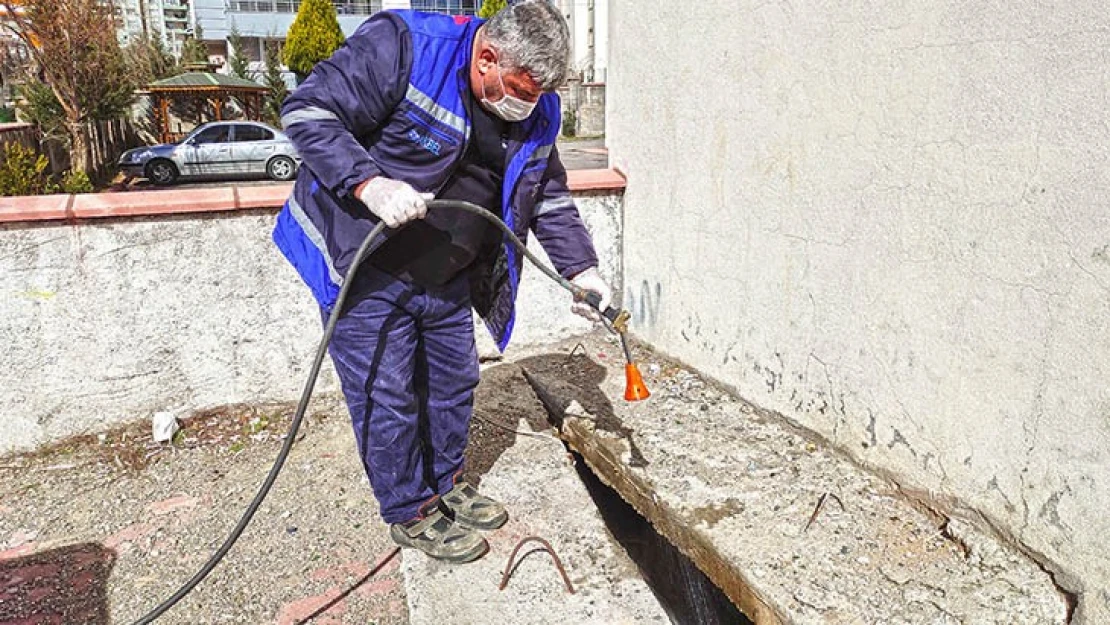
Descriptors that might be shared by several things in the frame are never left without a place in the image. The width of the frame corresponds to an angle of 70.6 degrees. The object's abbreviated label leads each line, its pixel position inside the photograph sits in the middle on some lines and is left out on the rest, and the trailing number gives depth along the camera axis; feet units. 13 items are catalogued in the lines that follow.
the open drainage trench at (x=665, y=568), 10.01
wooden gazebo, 64.28
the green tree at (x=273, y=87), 79.62
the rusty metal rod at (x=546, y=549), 8.39
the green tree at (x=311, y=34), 83.25
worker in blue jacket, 7.09
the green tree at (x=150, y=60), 73.67
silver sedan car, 50.88
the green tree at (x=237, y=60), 85.10
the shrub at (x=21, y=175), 23.84
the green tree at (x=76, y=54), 44.91
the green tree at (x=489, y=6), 85.33
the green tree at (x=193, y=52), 82.74
